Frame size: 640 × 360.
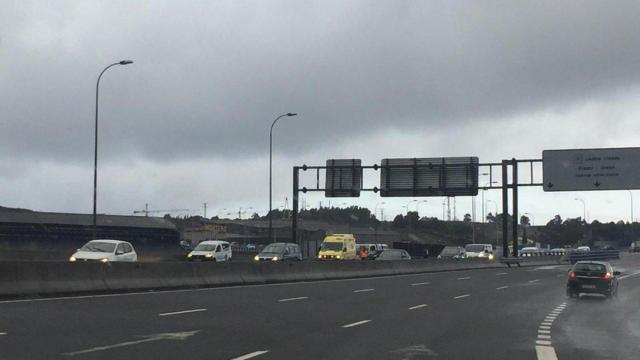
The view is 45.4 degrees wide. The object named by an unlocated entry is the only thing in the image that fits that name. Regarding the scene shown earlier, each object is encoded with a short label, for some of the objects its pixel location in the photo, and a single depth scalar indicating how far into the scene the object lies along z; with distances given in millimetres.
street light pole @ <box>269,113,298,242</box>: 53906
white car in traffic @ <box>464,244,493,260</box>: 66219
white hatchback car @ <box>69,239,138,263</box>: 31734
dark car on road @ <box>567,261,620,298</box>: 28484
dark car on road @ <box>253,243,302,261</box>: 45875
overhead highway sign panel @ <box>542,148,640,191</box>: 52938
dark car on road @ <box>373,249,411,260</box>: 53281
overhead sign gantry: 53281
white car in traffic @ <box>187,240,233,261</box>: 44938
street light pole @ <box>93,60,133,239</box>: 38719
